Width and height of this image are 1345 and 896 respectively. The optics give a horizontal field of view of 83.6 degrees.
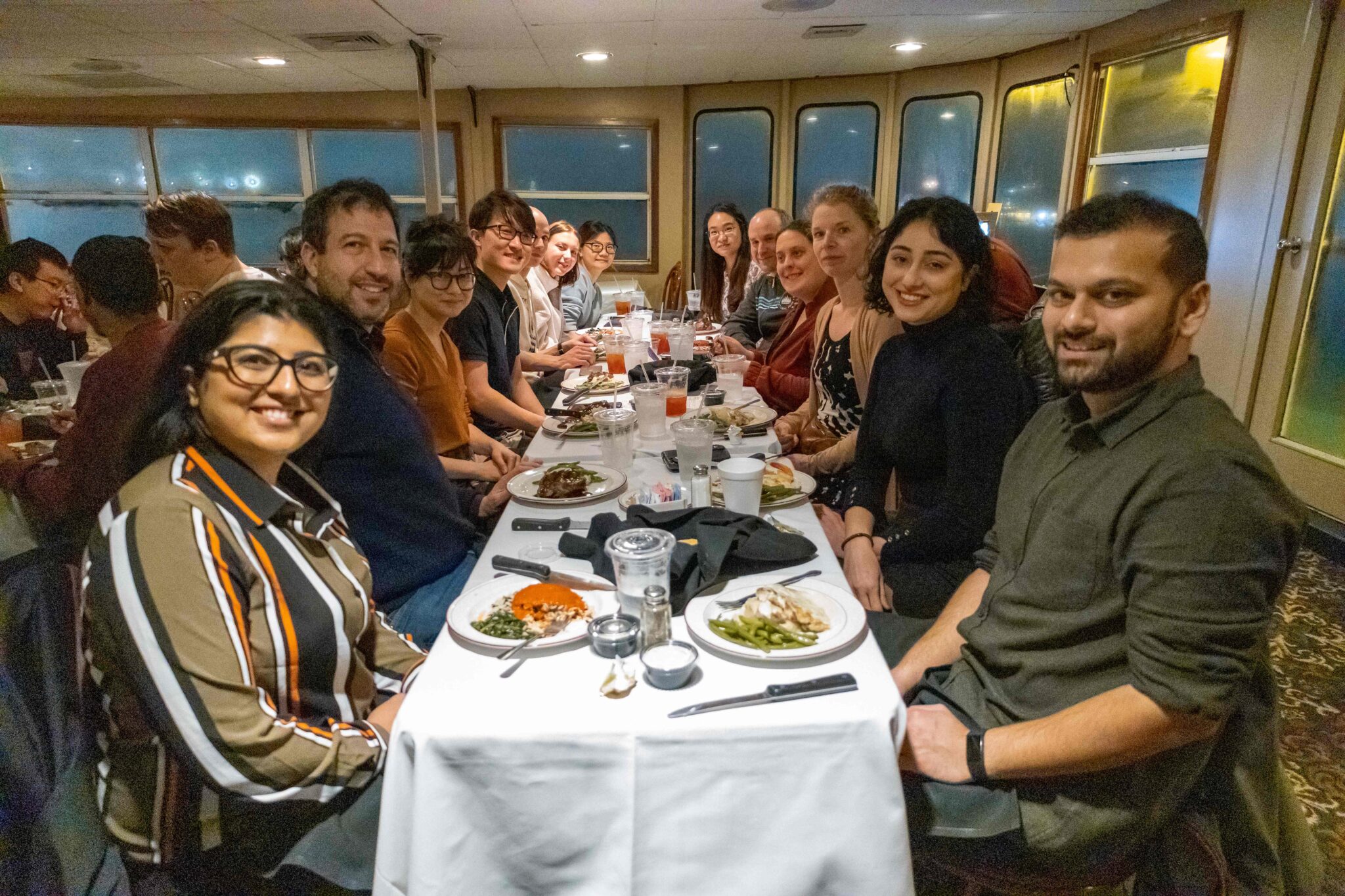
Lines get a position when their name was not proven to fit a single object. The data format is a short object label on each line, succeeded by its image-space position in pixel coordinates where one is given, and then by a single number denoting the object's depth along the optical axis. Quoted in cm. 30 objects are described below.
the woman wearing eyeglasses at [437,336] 219
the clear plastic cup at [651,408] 221
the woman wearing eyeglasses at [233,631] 94
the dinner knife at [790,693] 99
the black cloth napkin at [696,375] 300
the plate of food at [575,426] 236
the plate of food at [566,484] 174
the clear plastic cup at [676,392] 247
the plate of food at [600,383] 306
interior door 335
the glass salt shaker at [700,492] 161
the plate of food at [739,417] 237
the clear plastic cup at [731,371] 306
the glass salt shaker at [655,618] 112
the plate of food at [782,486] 171
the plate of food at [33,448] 222
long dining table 97
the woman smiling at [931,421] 170
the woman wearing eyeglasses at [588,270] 521
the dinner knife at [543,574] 133
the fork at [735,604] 125
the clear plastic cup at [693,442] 173
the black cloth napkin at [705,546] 130
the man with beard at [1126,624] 95
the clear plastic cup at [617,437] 188
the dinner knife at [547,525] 160
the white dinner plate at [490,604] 114
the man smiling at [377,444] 163
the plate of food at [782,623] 111
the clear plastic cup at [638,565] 118
